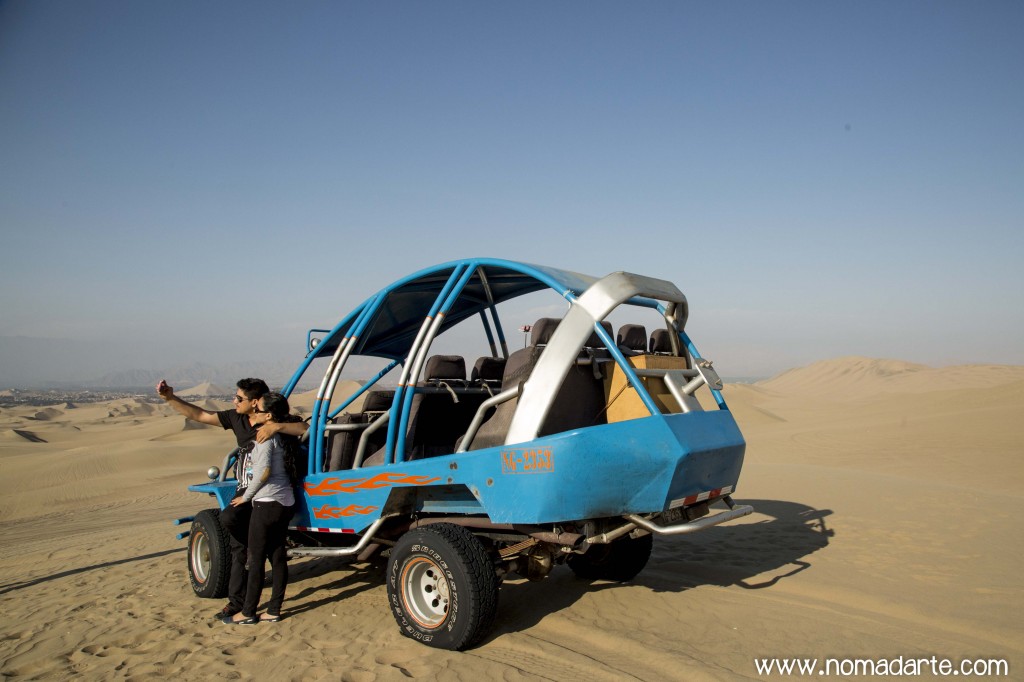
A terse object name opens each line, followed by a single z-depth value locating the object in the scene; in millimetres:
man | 6047
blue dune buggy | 4711
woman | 5863
